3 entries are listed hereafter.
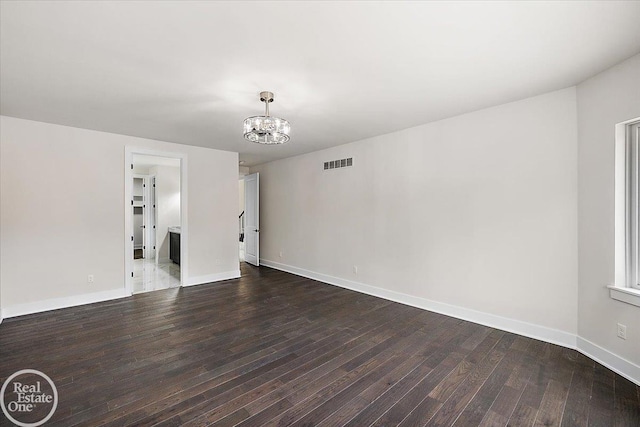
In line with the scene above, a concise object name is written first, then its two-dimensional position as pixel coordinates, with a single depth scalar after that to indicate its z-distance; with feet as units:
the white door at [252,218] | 22.04
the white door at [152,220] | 25.04
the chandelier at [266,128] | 8.84
